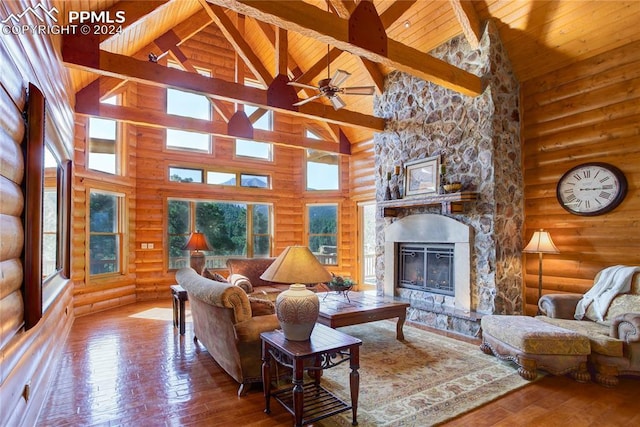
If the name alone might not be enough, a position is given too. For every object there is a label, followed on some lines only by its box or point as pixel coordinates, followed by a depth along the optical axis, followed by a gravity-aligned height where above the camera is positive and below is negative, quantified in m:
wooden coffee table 4.07 -1.14
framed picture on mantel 5.62 +0.66
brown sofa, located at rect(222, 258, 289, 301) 5.92 -1.00
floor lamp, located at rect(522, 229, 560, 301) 4.53 -0.40
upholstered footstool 3.33 -1.30
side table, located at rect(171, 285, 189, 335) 4.73 -1.25
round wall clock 4.33 +0.34
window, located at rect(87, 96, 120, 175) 6.44 +1.40
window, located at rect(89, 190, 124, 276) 6.39 -0.26
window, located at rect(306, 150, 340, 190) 9.02 +1.20
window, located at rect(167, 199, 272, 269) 7.73 -0.25
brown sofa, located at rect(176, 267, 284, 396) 3.00 -0.95
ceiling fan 4.46 +1.72
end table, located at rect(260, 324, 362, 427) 2.46 -1.13
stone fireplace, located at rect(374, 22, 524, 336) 4.90 +0.39
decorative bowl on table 4.80 -0.94
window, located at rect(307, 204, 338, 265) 8.85 -0.37
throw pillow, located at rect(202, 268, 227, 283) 4.52 -0.75
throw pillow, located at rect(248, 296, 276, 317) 3.25 -0.84
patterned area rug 2.73 -1.57
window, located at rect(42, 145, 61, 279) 3.14 +0.01
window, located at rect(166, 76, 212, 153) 7.75 +2.37
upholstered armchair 3.25 -1.17
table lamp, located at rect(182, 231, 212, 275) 6.08 -0.53
